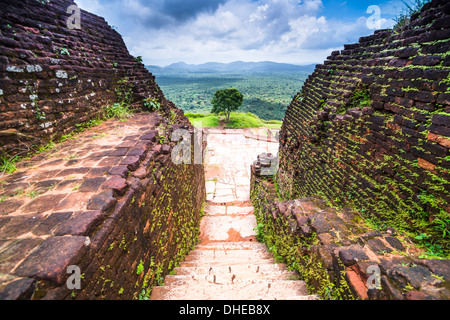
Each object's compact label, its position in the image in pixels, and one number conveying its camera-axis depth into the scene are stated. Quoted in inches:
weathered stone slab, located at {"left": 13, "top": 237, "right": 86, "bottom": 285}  53.5
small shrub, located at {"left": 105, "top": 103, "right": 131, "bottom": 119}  214.5
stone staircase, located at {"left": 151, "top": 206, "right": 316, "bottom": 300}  91.3
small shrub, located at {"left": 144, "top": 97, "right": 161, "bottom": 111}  244.1
